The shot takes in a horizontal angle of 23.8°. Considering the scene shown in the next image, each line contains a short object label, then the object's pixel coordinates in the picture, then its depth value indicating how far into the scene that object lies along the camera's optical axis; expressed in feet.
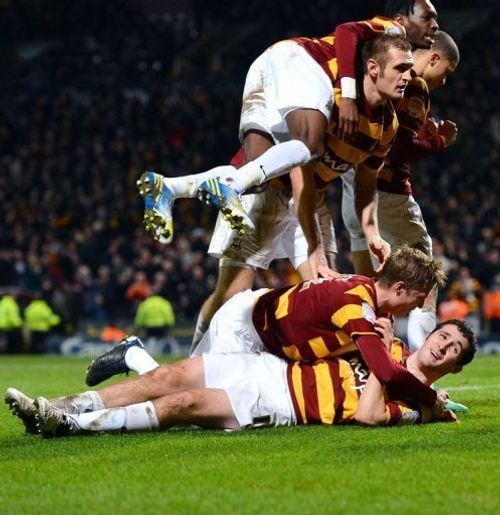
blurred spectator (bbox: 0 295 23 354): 70.79
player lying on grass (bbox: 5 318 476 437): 22.15
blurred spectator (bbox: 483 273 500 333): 64.49
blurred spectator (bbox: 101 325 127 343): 70.44
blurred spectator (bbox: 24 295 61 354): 71.10
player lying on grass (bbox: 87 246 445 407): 22.24
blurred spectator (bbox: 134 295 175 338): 69.51
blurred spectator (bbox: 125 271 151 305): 73.15
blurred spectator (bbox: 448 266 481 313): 64.44
